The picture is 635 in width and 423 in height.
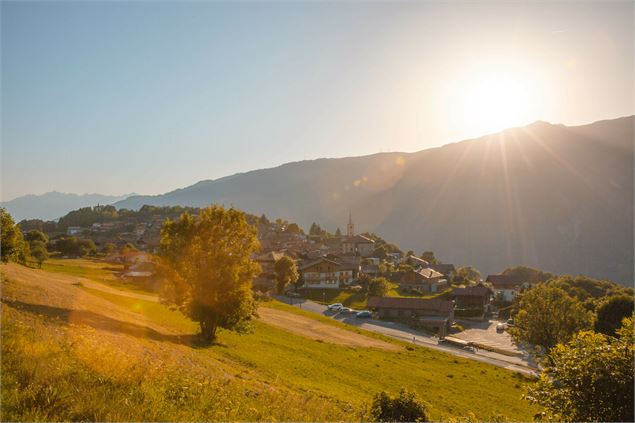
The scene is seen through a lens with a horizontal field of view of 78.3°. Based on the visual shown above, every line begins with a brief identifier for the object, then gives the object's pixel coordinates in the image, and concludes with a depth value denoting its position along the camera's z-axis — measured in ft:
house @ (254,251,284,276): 382.59
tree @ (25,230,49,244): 328.90
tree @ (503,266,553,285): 481.87
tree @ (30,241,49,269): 258.16
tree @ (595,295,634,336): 209.01
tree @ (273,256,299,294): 331.98
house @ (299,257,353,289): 374.02
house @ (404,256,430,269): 515.71
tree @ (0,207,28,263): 126.00
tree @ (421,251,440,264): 591.25
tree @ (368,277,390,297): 333.01
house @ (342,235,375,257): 552.00
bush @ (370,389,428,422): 54.19
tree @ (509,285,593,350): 168.35
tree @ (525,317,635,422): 35.09
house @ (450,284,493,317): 337.52
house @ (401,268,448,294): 406.29
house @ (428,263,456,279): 500.74
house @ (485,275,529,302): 408.30
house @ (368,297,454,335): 278.87
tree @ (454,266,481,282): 480.81
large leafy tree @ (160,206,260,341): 110.63
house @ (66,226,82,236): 610.44
